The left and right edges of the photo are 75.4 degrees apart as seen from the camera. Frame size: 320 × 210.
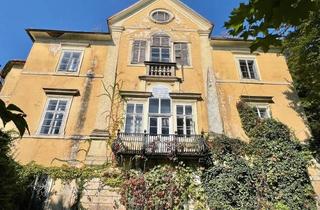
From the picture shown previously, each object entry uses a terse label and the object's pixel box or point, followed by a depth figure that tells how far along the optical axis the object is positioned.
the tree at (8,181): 6.74
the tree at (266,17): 1.83
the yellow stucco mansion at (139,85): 9.84
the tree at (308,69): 10.19
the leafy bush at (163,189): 8.35
